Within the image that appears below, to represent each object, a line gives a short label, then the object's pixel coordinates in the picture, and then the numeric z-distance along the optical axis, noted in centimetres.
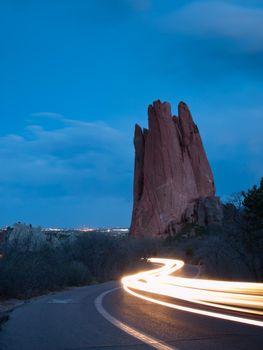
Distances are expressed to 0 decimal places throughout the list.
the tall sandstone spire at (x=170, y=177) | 8275
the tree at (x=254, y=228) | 2864
